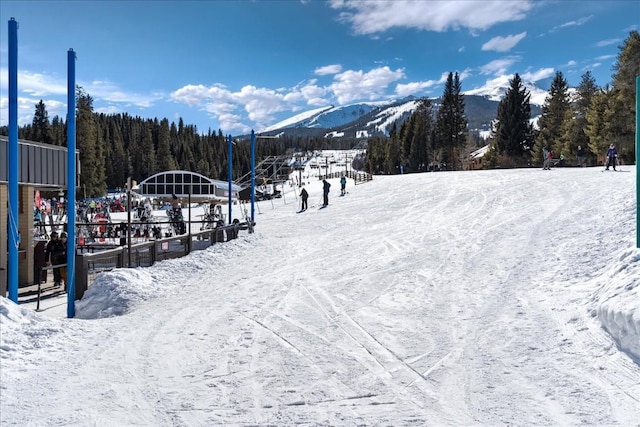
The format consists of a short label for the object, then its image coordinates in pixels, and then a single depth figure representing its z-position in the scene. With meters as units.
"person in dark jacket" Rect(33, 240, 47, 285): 13.77
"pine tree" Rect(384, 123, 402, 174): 97.70
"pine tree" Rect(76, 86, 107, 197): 64.88
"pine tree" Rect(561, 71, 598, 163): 48.78
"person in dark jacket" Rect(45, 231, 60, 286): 13.36
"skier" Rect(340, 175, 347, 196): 35.06
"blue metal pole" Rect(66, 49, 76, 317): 8.79
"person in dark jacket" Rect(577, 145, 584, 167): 34.48
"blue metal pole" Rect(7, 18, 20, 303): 8.01
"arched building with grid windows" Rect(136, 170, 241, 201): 44.62
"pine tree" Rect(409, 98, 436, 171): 86.62
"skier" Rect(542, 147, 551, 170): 32.56
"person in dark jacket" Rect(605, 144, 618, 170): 26.38
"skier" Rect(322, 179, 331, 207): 29.16
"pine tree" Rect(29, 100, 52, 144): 78.25
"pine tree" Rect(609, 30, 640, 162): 35.66
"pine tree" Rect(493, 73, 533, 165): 59.19
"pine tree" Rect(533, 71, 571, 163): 55.75
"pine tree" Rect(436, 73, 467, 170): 69.69
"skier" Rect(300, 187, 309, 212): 29.56
